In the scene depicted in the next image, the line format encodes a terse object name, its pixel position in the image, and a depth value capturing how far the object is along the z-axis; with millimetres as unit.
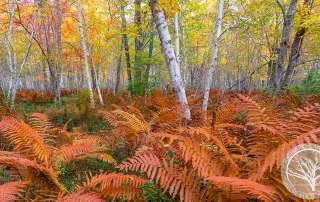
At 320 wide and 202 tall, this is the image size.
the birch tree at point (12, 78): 5520
